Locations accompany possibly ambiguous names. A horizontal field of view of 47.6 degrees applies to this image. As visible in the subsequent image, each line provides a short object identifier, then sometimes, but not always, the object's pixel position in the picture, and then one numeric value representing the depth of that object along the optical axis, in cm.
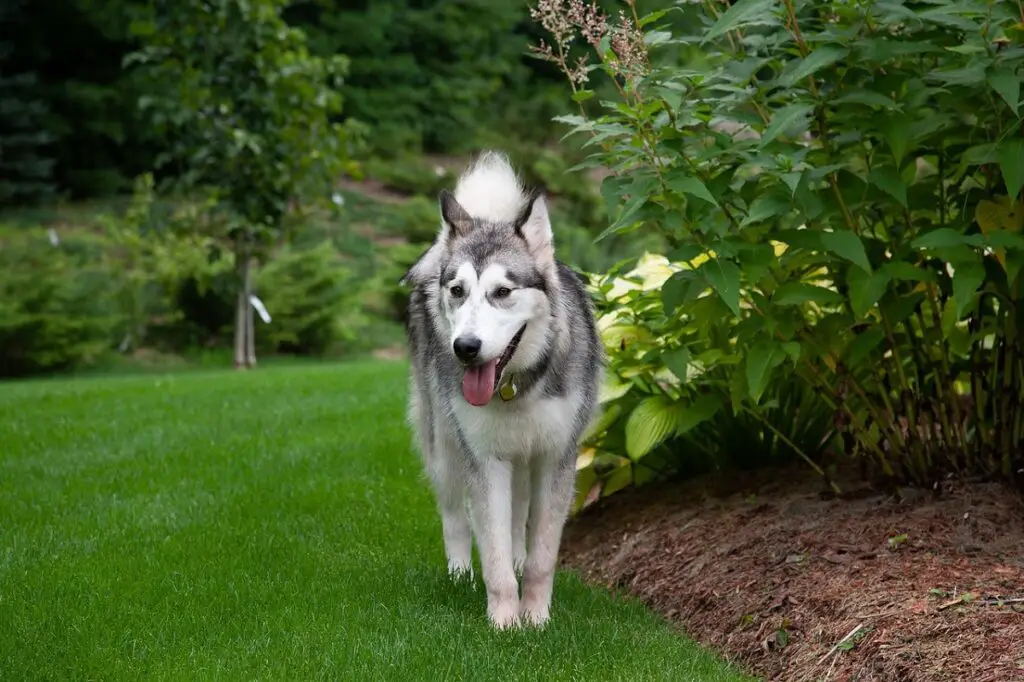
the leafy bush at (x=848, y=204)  385
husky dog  397
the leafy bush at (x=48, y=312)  1437
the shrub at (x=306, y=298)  1611
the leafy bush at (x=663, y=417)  501
